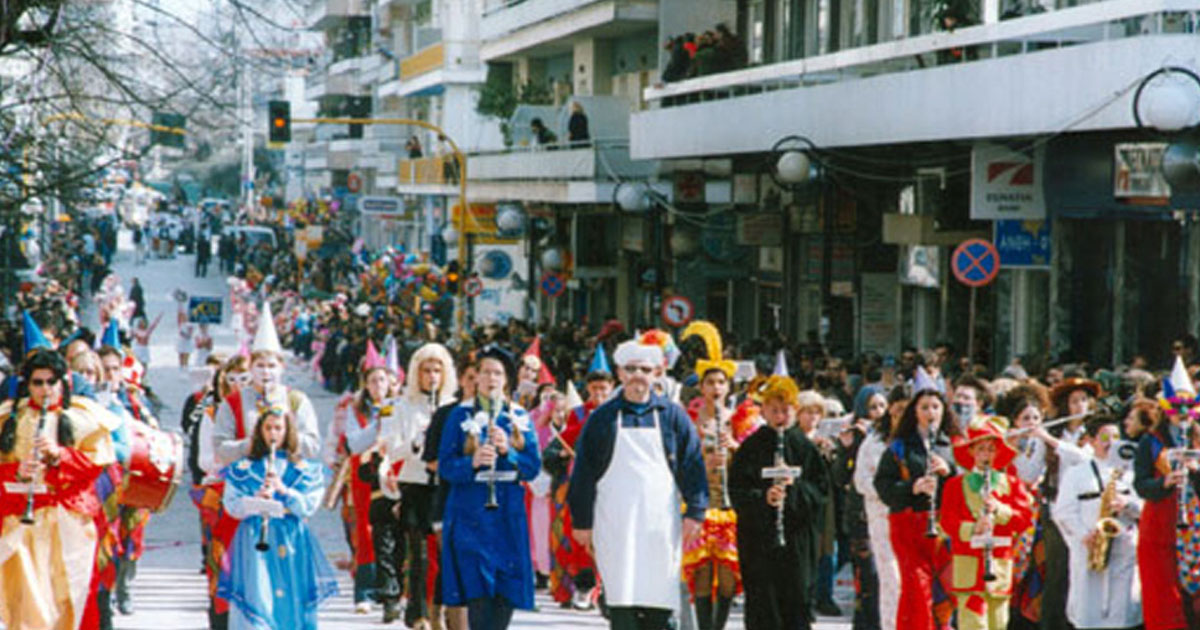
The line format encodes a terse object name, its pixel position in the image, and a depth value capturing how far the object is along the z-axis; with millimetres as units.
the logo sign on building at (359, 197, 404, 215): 64938
